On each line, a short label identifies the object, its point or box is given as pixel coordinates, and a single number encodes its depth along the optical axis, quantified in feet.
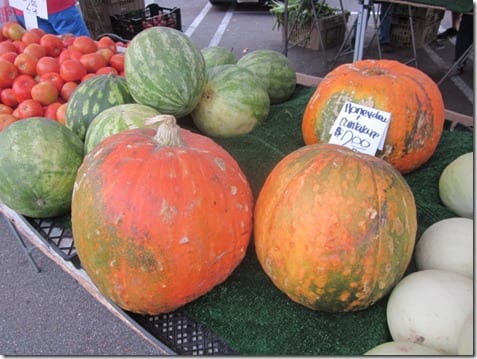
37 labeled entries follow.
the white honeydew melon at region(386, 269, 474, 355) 2.95
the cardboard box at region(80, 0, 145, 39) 17.47
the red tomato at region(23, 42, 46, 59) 7.56
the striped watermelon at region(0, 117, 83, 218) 4.26
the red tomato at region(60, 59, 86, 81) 6.94
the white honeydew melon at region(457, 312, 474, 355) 2.53
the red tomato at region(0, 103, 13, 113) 6.67
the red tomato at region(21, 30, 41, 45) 8.27
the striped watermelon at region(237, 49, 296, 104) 6.67
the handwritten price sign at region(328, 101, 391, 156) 4.37
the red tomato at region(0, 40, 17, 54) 7.85
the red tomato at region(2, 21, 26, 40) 8.76
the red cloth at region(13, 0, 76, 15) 10.22
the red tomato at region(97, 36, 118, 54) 8.08
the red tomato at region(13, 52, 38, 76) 7.27
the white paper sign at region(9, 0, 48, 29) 9.16
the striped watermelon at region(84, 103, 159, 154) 4.41
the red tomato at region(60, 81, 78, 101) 6.82
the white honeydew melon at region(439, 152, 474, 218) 4.47
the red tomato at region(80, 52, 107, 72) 7.24
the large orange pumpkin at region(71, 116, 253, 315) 3.08
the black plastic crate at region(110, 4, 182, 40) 15.71
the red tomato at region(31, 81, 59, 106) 6.63
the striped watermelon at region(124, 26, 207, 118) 4.69
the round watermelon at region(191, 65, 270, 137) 5.43
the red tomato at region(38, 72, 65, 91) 6.92
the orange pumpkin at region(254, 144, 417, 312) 3.09
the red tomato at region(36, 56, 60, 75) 7.19
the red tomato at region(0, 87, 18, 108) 6.92
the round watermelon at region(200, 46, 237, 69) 6.75
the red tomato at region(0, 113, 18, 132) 6.08
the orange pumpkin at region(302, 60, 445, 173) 4.50
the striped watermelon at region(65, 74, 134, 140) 5.24
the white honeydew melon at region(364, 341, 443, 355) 2.70
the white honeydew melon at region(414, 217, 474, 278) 3.52
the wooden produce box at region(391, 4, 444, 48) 17.80
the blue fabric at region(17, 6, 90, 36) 10.52
